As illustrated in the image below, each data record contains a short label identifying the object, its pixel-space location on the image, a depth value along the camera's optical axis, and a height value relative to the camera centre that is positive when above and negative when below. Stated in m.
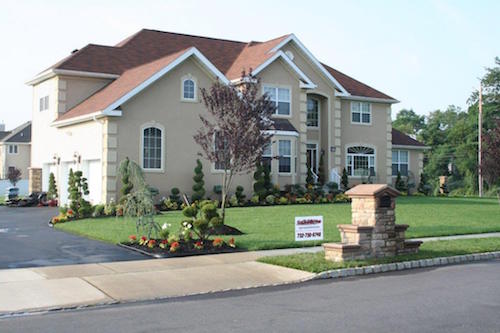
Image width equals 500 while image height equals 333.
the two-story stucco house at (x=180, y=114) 27.55 +3.76
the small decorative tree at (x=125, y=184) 25.98 +0.24
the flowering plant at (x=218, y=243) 15.95 -1.31
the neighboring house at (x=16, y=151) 69.94 +4.25
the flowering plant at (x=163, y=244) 15.73 -1.33
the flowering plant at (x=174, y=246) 15.45 -1.36
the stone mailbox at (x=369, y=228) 14.05 -0.82
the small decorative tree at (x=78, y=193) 23.74 -0.14
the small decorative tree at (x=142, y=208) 16.72 -0.48
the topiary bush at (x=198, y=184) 28.12 +0.27
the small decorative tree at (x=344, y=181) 35.91 +0.56
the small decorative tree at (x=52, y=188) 31.64 +0.05
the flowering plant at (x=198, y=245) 15.82 -1.36
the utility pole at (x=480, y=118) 47.08 +5.47
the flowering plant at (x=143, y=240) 16.27 -1.29
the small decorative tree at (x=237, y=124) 18.48 +1.91
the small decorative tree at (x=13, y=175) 46.59 +1.03
